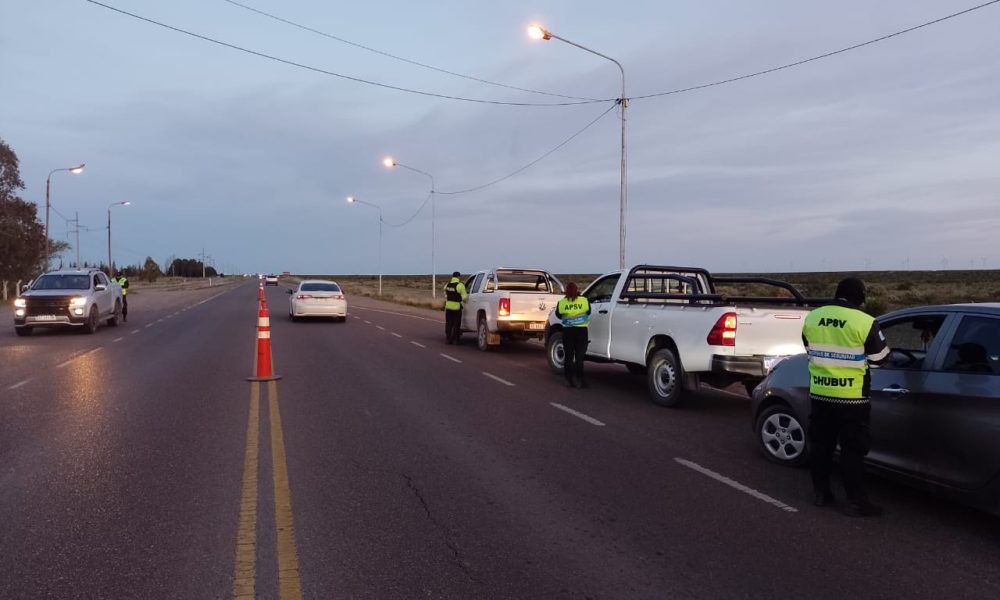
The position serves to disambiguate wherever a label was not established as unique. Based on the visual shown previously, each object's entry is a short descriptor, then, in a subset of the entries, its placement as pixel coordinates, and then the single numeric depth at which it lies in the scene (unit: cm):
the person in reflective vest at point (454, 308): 1911
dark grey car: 509
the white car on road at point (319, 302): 2697
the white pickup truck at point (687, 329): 919
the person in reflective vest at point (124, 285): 2727
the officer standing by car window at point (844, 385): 557
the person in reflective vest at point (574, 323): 1159
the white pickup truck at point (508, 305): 1702
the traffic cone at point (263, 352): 1243
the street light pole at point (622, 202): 2059
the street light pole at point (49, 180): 4148
